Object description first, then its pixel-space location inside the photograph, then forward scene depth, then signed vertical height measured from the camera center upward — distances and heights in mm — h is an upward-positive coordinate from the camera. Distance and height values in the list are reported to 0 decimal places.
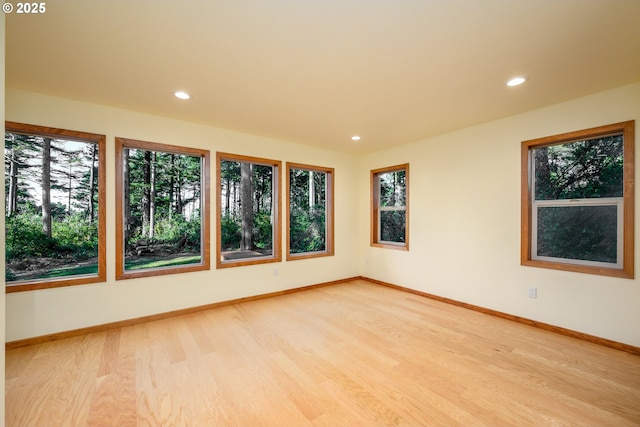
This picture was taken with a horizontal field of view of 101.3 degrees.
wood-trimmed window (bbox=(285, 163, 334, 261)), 4482 +23
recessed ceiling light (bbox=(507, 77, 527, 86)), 2297 +1173
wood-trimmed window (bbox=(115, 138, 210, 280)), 3105 +45
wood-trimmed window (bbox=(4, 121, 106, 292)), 2635 +56
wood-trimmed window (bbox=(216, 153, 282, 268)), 3756 +21
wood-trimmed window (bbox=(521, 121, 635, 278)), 2523 +118
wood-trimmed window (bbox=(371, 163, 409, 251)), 4522 +94
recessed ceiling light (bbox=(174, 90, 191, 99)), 2561 +1174
